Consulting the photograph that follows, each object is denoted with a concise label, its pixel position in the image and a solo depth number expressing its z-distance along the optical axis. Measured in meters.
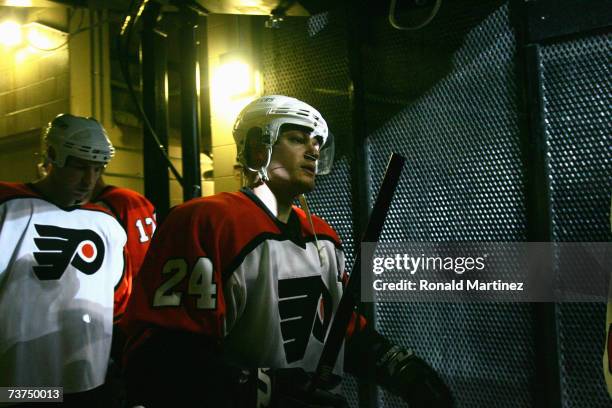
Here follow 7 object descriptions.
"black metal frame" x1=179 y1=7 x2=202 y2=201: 4.12
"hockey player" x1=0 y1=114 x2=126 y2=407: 3.26
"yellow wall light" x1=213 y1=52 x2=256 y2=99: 4.55
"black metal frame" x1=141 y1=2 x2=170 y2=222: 4.33
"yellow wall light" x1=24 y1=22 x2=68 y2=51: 7.12
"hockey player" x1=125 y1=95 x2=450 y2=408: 1.89
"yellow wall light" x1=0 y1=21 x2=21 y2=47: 7.33
